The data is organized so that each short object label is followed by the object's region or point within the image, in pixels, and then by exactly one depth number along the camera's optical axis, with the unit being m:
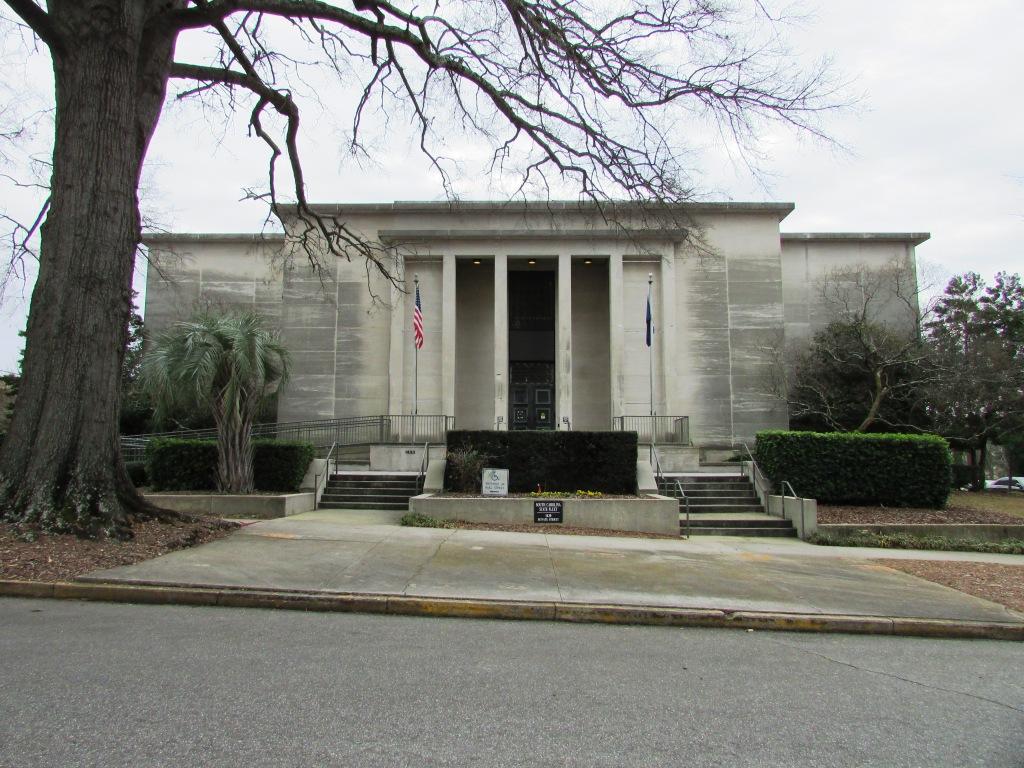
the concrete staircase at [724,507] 15.24
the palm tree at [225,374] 14.82
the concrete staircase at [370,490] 17.19
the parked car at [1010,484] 35.41
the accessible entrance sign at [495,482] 15.55
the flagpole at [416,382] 24.15
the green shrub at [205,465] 16.66
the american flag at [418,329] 20.30
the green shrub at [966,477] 27.83
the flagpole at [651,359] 24.98
